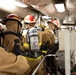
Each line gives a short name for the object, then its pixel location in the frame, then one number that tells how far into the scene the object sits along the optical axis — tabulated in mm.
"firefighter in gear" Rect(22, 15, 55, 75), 1988
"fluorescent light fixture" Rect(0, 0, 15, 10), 2469
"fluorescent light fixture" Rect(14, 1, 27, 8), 2683
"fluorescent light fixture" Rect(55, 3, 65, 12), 2222
